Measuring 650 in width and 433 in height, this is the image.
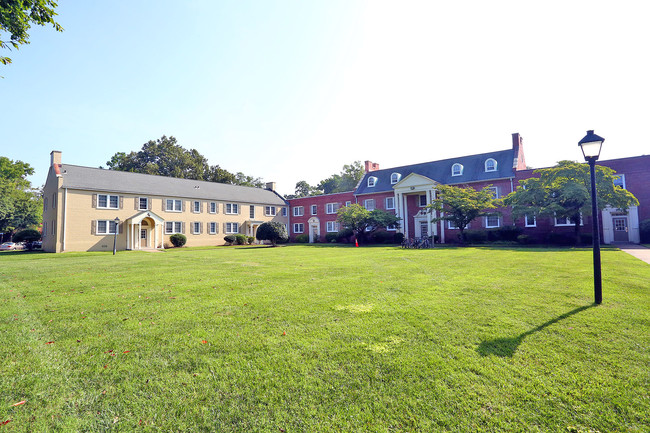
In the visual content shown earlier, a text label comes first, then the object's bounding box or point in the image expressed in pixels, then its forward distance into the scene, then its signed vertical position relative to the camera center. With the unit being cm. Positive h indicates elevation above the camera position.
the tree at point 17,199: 3949 +546
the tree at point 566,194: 2026 +224
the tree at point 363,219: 3241 +123
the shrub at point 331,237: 3790 -71
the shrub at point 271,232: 3033 +7
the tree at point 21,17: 677 +509
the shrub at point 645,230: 2302 -47
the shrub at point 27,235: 3288 +31
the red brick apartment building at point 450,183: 2473 +381
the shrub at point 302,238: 4132 -83
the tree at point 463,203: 2547 +209
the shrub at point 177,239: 3228 -47
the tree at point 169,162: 5003 +1210
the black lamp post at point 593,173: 590 +108
